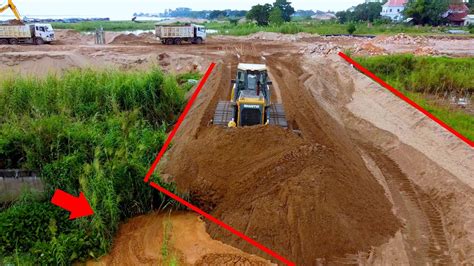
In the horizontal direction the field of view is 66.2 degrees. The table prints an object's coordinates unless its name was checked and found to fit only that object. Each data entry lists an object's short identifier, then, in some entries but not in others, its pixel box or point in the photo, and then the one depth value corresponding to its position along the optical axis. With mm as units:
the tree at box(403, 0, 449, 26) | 53803
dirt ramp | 7047
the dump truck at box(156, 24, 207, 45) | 34094
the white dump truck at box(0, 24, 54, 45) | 32406
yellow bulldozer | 10242
